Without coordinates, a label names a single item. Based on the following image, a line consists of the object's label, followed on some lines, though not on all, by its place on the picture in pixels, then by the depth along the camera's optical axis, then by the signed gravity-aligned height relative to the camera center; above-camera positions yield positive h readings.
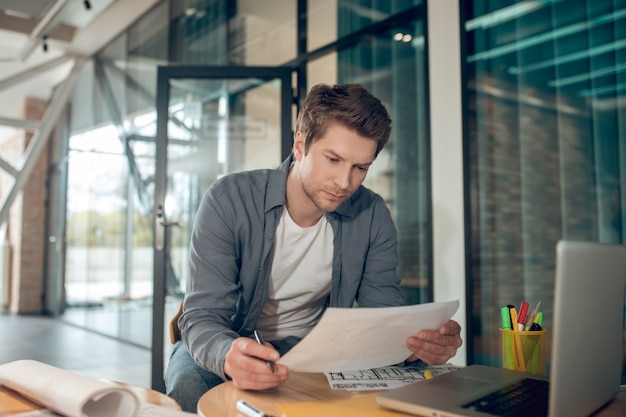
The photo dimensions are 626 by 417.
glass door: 3.33 +0.66
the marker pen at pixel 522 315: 1.14 -0.16
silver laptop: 0.66 -0.15
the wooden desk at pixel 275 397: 0.83 -0.26
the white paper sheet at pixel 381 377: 0.96 -0.26
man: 1.24 -0.02
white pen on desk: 0.78 -0.25
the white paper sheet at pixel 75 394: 0.78 -0.23
